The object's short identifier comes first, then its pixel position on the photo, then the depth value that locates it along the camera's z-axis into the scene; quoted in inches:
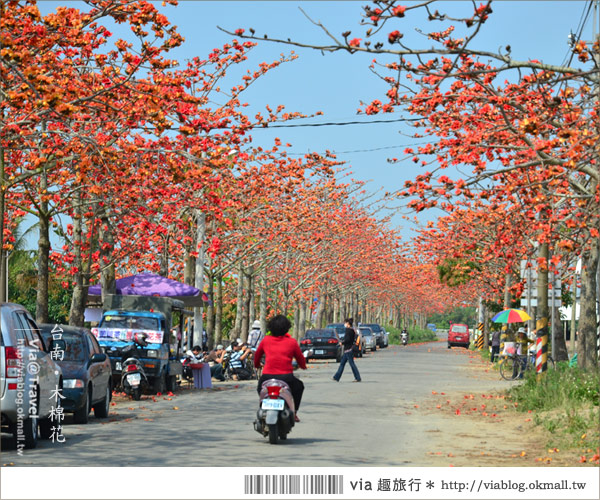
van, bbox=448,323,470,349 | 3572.6
